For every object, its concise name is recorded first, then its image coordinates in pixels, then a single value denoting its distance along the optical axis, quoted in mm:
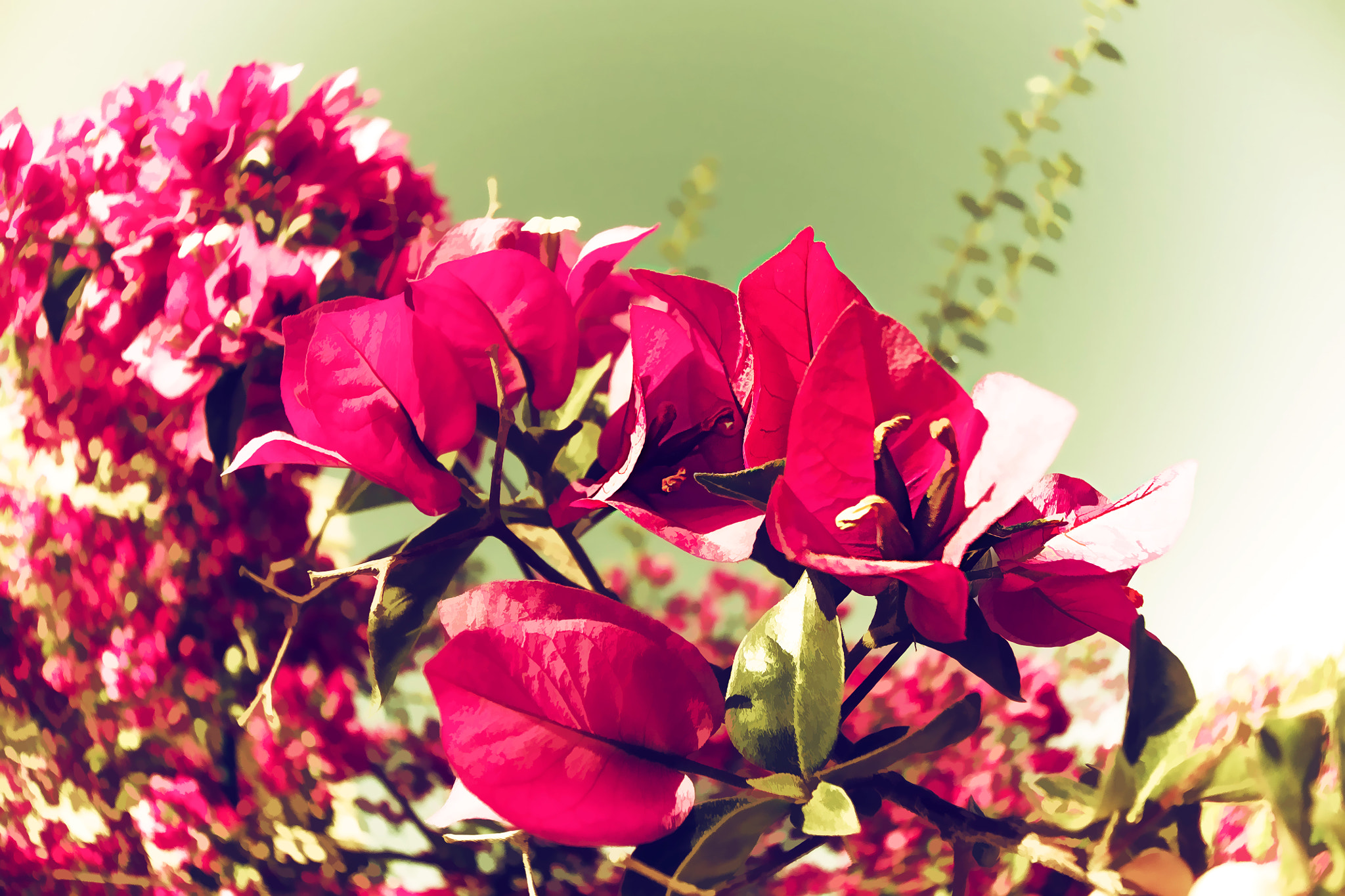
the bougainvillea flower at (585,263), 216
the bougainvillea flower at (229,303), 231
